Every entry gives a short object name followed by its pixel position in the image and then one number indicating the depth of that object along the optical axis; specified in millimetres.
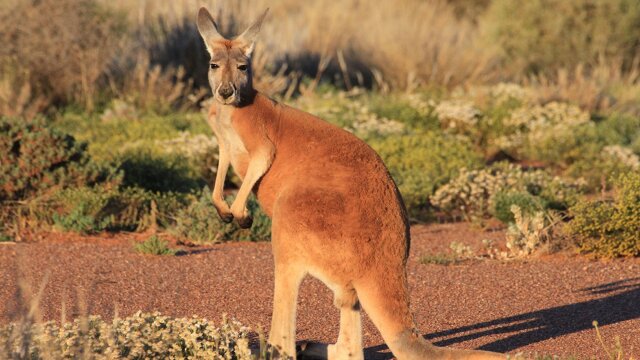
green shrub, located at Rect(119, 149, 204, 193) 22266
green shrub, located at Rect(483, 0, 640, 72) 43406
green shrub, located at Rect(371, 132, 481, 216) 22422
